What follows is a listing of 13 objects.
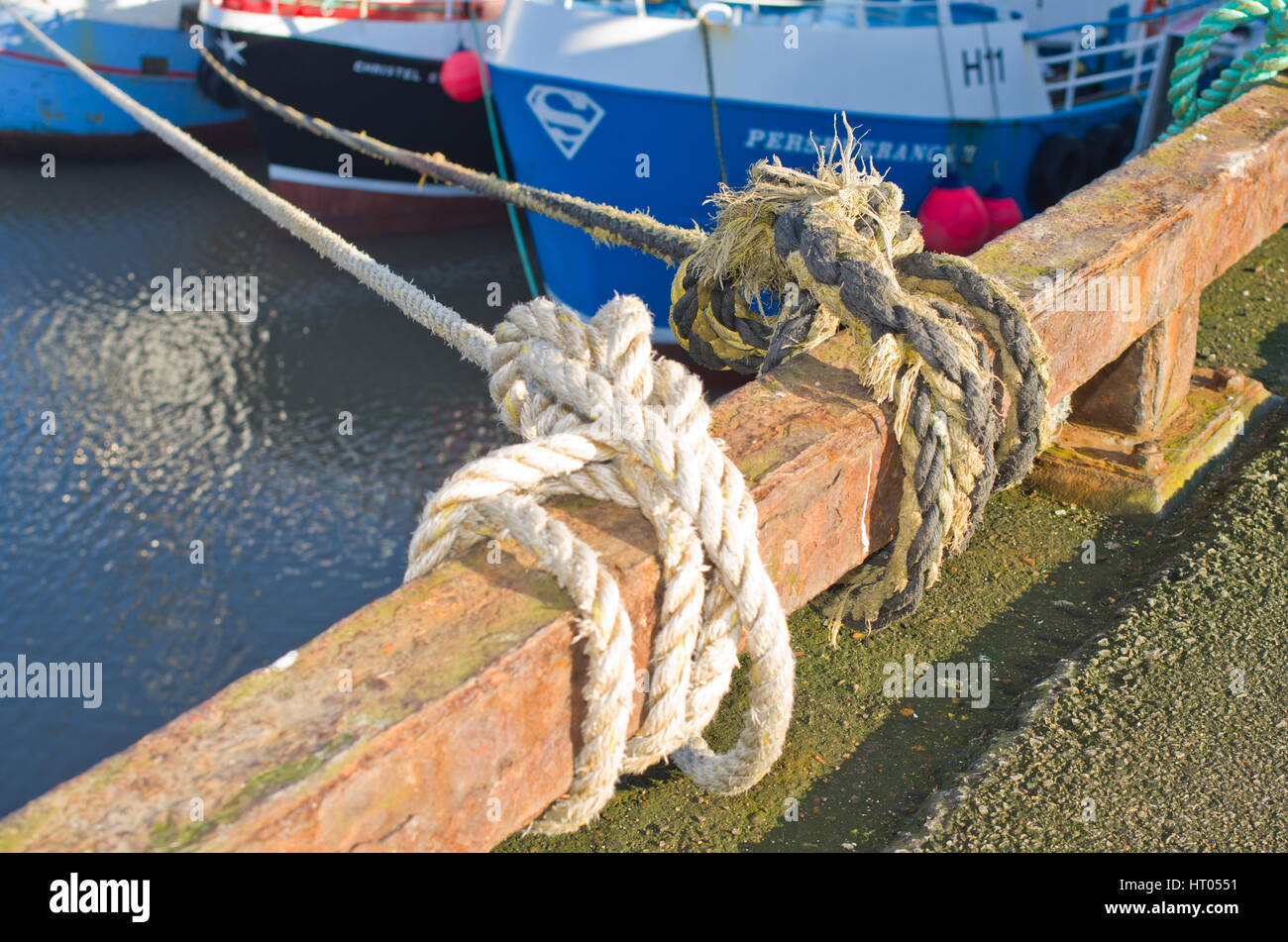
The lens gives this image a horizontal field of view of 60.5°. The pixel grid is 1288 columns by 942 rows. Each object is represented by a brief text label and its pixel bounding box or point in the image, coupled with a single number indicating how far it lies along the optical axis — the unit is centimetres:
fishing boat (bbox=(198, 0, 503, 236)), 933
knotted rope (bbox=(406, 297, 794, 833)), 117
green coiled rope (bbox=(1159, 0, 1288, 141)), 315
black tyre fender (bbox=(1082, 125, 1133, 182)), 737
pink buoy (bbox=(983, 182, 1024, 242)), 682
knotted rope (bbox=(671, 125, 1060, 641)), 162
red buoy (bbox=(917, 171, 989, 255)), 661
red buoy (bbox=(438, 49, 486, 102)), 921
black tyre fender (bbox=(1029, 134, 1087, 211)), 723
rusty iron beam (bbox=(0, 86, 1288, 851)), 95
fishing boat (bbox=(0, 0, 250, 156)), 1223
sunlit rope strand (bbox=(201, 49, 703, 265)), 287
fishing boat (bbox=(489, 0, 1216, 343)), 655
